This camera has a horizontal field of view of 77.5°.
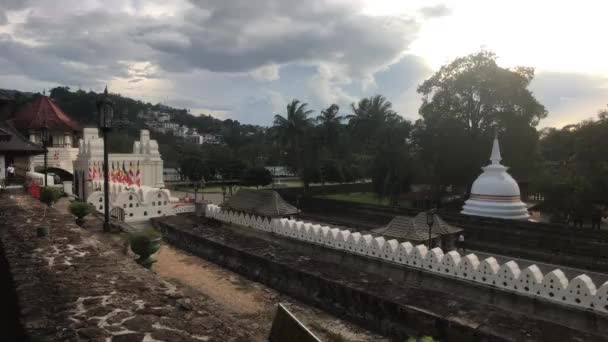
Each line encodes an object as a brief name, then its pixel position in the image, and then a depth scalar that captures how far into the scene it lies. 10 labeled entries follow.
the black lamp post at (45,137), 16.23
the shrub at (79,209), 10.61
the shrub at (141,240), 7.78
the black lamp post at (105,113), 9.29
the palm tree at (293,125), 37.72
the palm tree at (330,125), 39.94
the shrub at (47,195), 11.88
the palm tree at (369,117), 41.09
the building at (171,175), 54.91
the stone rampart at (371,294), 6.13
